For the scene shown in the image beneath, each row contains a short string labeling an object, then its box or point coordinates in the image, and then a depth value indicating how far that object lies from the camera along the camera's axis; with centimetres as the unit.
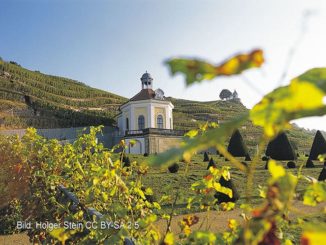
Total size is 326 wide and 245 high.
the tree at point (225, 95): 11106
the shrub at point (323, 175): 1571
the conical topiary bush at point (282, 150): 2625
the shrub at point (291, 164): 2191
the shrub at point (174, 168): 1845
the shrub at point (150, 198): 1034
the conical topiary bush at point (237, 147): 2805
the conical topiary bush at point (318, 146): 2570
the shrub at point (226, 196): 1163
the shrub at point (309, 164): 2253
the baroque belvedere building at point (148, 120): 3328
